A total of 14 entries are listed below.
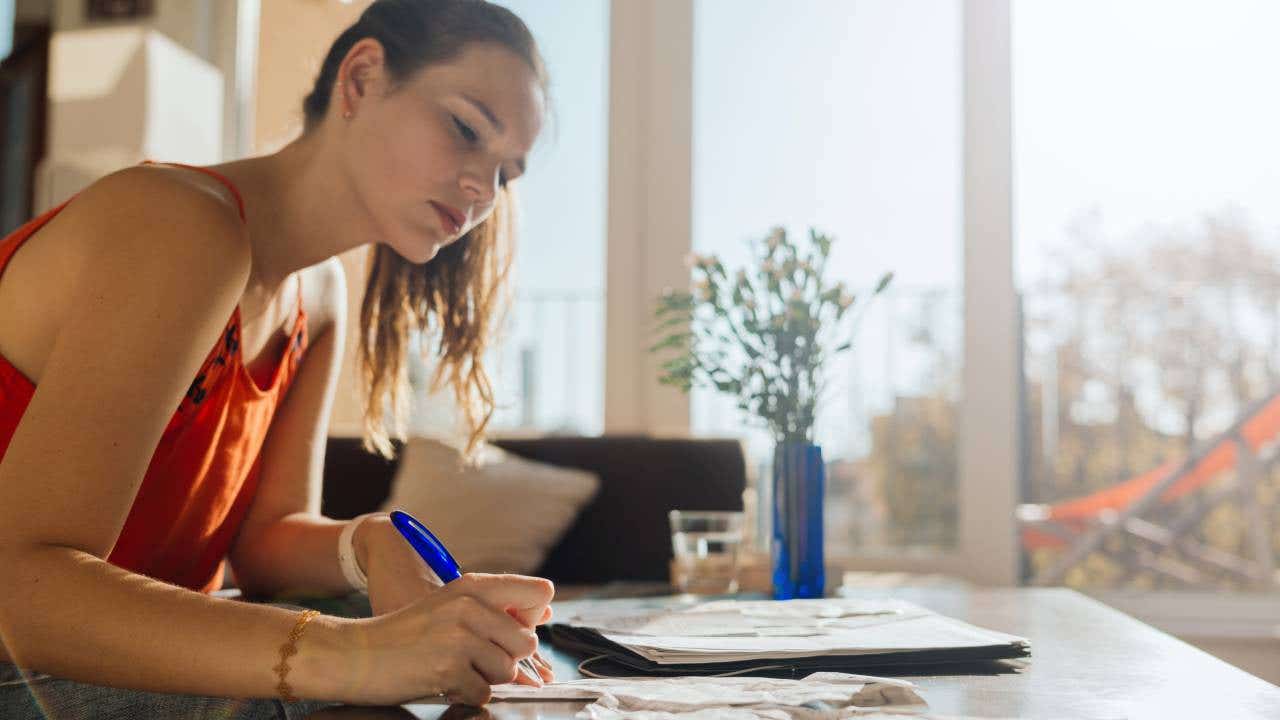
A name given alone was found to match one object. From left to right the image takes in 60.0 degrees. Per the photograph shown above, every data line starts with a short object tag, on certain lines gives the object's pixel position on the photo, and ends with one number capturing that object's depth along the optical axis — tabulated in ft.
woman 2.43
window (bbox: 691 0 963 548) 12.34
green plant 4.54
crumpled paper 2.21
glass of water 4.77
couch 8.67
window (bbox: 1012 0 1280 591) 12.53
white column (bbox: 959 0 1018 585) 11.12
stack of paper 2.83
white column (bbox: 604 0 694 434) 11.58
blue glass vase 4.46
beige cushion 8.34
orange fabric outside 14.01
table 2.34
